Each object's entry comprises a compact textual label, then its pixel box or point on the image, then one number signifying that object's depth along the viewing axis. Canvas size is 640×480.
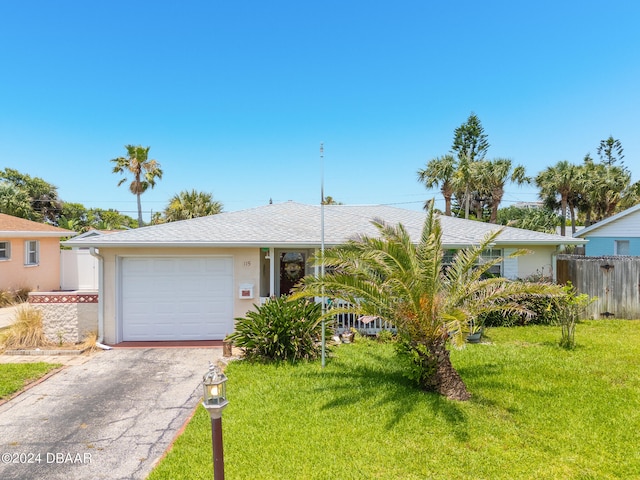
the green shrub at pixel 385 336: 9.84
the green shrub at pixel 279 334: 7.83
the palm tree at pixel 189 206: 26.45
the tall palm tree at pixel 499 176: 28.84
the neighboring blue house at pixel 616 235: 18.53
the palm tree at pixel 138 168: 28.06
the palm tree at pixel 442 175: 28.92
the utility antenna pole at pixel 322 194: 7.31
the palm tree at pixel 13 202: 24.36
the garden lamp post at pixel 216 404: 3.10
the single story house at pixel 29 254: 15.59
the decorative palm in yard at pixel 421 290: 5.64
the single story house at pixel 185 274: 9.69
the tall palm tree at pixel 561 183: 27.94
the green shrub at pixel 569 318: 8.45
